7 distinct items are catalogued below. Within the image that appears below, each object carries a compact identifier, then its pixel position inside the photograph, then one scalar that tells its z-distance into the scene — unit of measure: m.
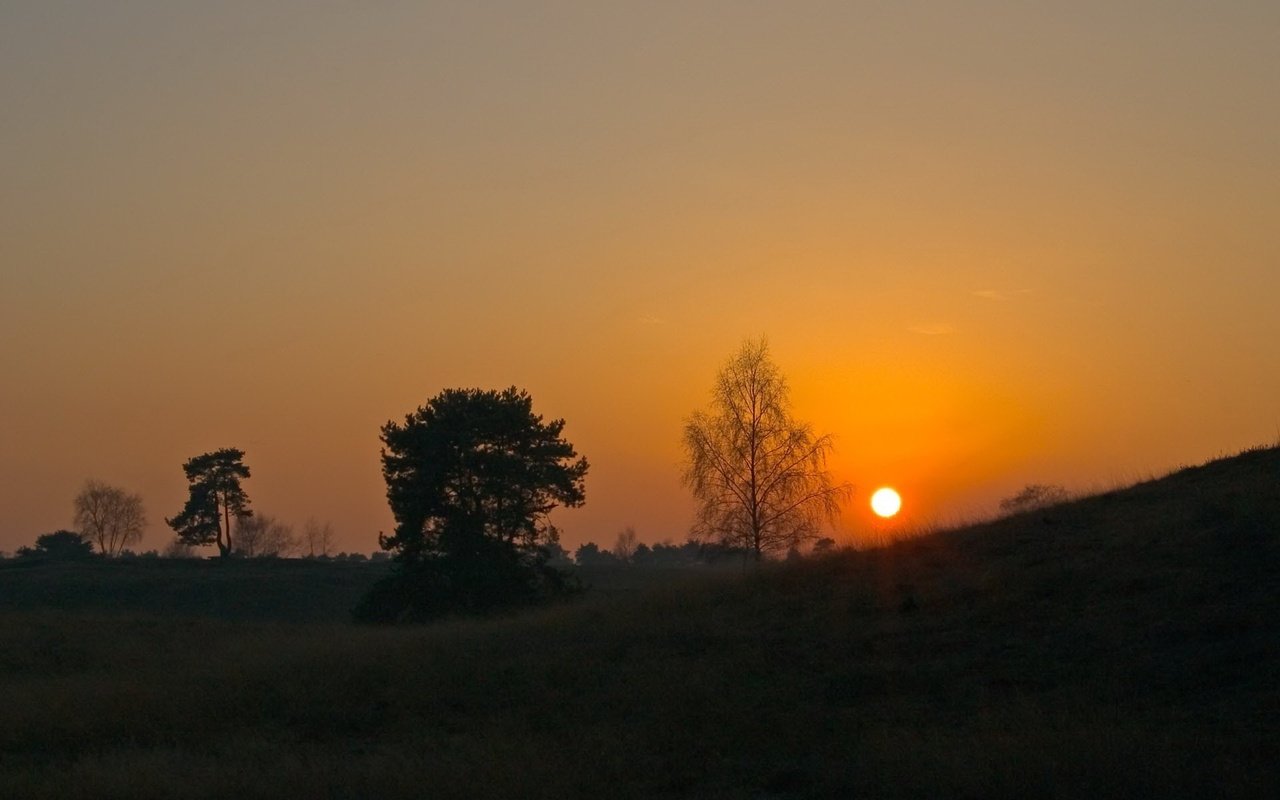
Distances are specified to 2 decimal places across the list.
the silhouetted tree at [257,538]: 161.38
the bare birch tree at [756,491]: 41.16
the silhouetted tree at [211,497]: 91.75
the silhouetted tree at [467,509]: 43.66
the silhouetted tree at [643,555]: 182.06
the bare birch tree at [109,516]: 135.38
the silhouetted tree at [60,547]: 115.44
